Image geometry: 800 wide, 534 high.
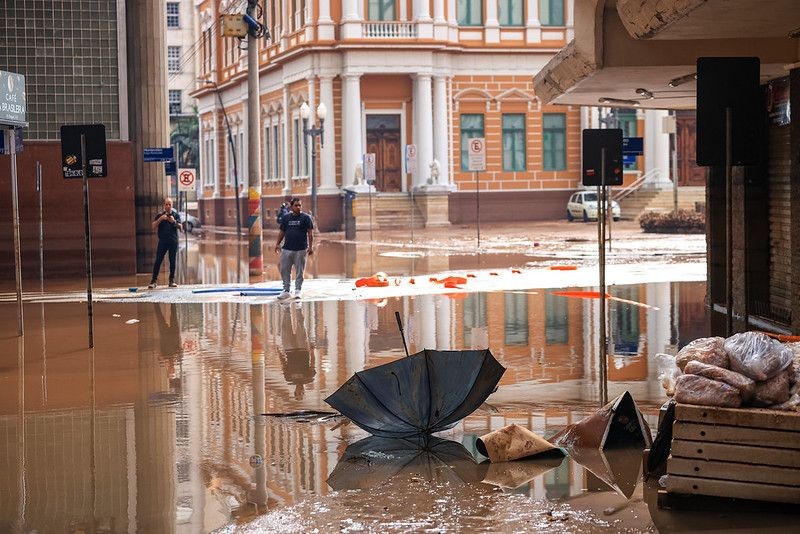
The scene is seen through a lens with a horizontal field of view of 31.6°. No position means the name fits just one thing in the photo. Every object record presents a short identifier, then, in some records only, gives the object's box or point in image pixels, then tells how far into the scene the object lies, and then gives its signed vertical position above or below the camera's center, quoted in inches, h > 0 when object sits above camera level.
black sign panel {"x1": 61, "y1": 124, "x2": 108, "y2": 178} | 698.8 +23.4
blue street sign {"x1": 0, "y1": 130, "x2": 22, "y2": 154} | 767.8 +28.9
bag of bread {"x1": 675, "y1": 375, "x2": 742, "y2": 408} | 319.6 -47.4
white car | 2396.7 -34.2
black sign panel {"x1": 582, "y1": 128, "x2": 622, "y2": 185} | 551.5 +14.8
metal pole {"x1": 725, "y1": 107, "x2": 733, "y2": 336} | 410.3 -2.8
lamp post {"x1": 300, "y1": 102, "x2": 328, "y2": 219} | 1987.7 +84.2
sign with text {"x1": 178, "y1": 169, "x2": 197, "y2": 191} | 1871.3 +18.3
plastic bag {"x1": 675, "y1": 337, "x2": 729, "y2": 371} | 330.3 -40.0
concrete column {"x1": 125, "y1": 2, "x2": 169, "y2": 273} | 1321.4 +83.4
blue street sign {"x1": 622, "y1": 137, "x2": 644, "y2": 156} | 1405.0 +39.9
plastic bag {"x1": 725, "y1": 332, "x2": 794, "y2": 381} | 321.1 -39.5
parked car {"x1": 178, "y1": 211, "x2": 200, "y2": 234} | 2891.5 -61.8
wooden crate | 314.2 -60.6
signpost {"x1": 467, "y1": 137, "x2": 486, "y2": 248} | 1699.1 +40.7
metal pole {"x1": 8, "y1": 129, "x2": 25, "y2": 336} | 729.6 -6.7
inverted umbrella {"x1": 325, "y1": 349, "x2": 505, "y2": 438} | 412.8 -59.4
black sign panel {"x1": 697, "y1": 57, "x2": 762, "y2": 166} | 409.7 +22.7
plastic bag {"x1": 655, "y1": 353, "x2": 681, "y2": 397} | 377.4 -51.7
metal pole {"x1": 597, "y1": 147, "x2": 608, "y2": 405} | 473.7 -35.8
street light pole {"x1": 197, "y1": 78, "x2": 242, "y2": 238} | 2313.0 +44.6
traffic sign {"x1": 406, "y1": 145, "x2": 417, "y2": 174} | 2023.9 +45.7
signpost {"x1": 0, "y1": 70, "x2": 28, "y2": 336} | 732.7 +43.3
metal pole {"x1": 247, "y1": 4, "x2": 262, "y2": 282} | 1240.8 +21.9
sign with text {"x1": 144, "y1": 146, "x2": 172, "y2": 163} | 1288.1 +35.9
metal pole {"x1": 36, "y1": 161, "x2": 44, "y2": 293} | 998.5 +12.9
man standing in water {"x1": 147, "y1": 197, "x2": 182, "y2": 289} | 1130.7 -32.2
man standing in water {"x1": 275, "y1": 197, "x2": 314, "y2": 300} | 967.6 -35.7
